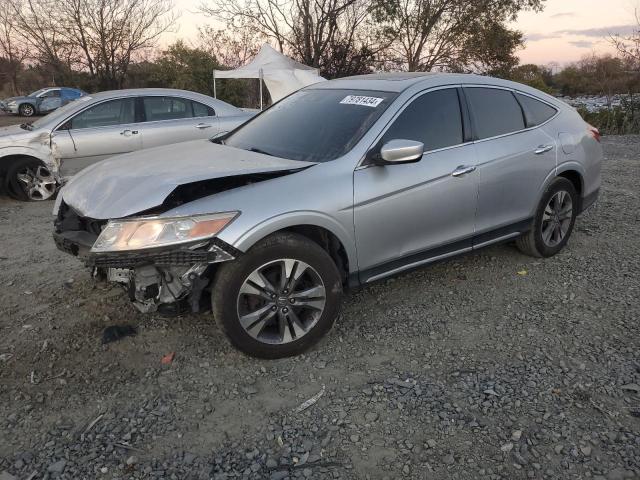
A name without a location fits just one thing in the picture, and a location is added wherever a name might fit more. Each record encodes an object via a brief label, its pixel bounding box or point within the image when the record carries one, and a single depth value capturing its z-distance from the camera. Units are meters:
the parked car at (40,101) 26.67
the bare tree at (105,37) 25.23
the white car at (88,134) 7.12
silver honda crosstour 2.91
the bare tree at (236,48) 23.34
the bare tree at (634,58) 20.11
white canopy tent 16.66
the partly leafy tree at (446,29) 22.06
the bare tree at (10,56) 28.37
